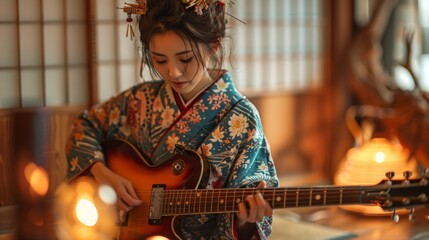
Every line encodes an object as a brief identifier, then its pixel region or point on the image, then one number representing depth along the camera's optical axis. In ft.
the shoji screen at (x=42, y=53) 11.82
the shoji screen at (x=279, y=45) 15.39
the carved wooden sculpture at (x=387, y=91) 13.44
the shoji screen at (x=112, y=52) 12.80
